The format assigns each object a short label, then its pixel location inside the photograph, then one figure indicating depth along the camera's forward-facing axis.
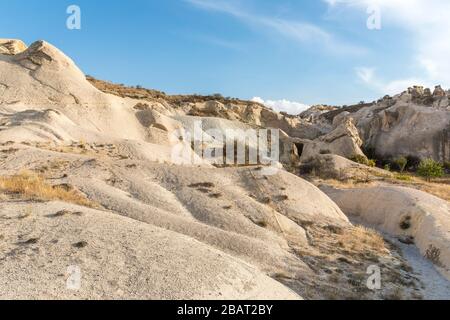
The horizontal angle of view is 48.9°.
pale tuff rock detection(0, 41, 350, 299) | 10.91
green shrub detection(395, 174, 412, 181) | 36.15
